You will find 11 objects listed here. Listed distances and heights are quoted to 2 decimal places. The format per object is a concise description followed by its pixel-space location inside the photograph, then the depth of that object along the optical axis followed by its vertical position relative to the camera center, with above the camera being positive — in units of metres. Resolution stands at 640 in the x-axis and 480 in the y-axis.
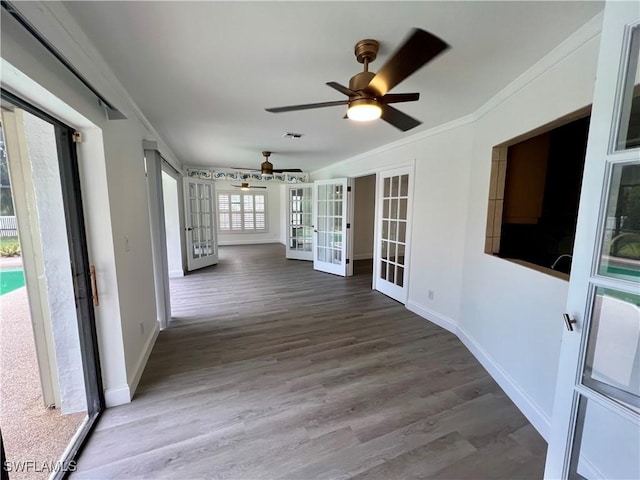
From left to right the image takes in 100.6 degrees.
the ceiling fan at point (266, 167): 4.62 +0.68
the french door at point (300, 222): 6.80 -0.43
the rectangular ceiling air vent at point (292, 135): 3.51 +0.94
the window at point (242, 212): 9.45 -0.24
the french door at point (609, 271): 0.96 -0.24
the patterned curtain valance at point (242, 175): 6.30 +0.76
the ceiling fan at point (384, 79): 1.22 +0.71
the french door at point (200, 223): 5.66 -0.40
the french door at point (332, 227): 5.40 -0.45
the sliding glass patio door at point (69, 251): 1.46 -0.28
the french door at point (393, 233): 3.85 -0.42
